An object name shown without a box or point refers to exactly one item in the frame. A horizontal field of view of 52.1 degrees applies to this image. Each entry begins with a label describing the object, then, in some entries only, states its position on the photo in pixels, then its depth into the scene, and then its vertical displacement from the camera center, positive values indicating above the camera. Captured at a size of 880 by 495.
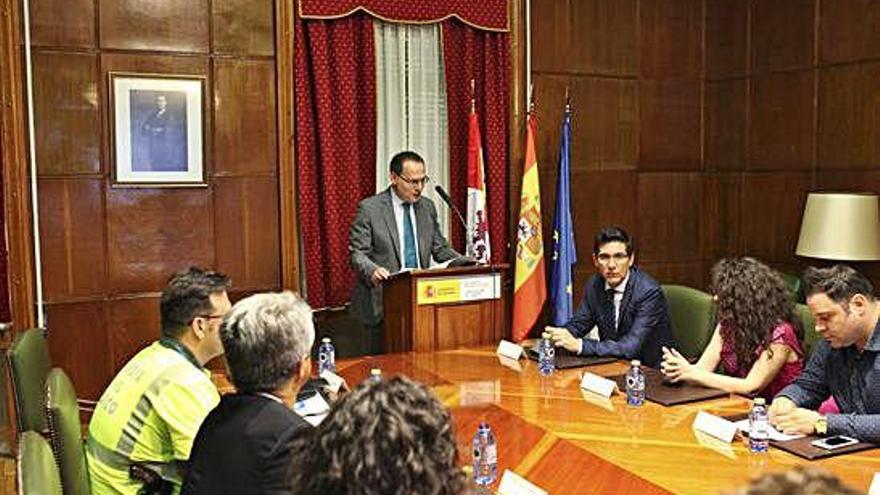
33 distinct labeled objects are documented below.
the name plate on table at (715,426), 2.45 -0.69
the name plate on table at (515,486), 2.03 -0.70
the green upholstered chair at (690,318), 3.97 -0.63
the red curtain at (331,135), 4.95 +0.26
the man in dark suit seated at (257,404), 1.76 -0.46
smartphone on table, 2.34 -0.70
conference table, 2.18 -0.72
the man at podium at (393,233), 4.49 -0.26
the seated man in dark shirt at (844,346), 2.47 -0.49
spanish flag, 5.26 -0.45
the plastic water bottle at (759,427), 2.35 -0.67
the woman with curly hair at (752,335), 3.02 -0.54
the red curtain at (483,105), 5.34 +0.46
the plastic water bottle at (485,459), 2.21 -0.69
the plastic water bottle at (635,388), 2.85 -0.67
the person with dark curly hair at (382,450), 1.20 -0.37
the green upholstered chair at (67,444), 2.18 -0.64
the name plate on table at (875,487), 1.96 -0.68
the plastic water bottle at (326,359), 3.39 -0.67
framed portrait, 4.56 +0.28
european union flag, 5.34 -0.39
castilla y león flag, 5.15 -0.04
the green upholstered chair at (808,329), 3.42 -0.58
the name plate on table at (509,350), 3.55 -0.68
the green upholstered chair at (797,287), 5.09 -0.62
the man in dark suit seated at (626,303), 3.71 -0.52
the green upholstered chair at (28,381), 2.78 -0.62
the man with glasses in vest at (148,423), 2.21 -0.59
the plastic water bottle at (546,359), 3.30 -0.66
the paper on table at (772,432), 2.41 -0.70
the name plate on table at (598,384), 2.97 -0.69
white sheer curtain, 5.22 +0.49
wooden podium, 3.78 -0.55
